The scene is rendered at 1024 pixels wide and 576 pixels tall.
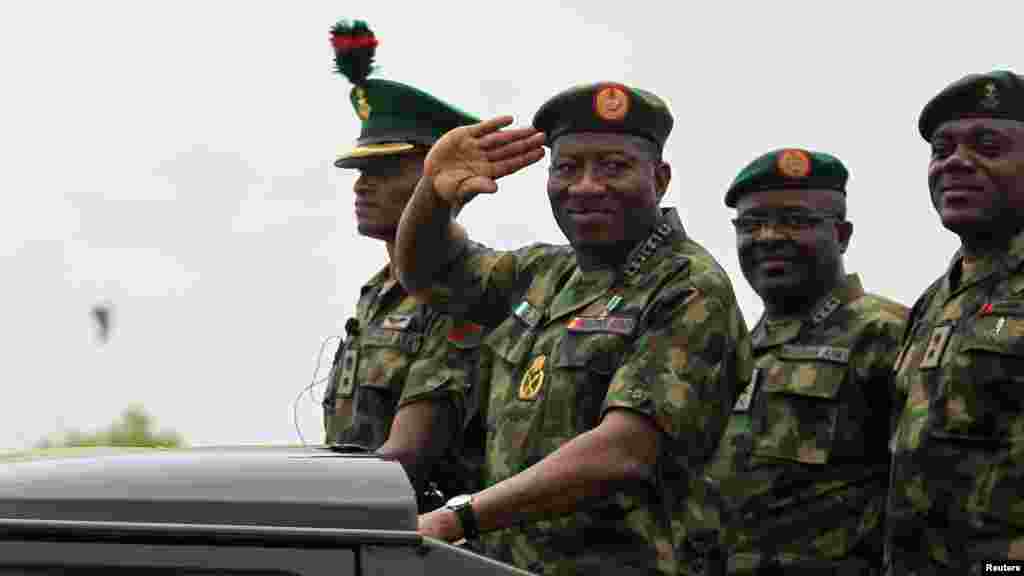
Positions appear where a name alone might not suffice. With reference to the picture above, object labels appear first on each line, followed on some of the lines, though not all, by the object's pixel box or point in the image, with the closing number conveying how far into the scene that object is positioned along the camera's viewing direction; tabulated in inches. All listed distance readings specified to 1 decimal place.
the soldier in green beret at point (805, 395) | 492.7
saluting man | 374.9
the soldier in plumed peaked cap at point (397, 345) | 476.1
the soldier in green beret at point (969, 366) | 402.0
